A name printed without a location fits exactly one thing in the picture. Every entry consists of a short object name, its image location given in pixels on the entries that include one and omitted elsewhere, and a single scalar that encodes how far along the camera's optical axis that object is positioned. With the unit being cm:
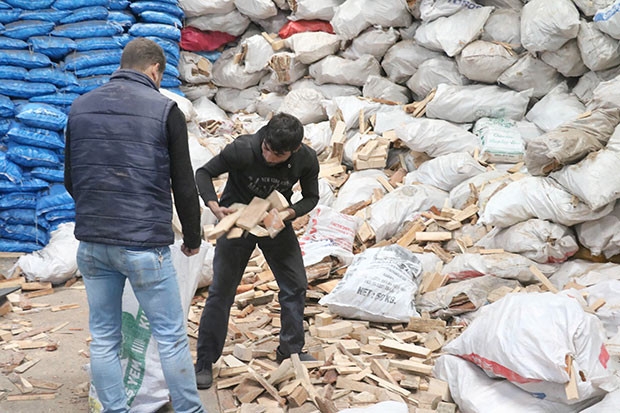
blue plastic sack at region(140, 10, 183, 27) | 738
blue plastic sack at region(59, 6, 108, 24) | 655
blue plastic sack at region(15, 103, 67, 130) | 593
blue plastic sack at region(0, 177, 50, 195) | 591
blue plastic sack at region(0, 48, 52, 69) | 615
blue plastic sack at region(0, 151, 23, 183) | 586
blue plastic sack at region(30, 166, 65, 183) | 600
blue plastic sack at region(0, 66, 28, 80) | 612
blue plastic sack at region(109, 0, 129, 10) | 708
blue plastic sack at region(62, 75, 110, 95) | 645
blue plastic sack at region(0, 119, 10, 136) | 605
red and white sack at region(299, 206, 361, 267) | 538
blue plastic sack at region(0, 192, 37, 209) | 594
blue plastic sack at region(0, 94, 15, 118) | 602
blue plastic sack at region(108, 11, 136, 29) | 706
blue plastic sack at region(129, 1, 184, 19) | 733
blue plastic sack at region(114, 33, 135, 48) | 686
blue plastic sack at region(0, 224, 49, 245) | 602
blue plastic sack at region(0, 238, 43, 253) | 602
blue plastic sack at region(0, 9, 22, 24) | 622
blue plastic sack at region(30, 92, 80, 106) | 624
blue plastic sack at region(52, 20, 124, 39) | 652
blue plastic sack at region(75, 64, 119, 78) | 654
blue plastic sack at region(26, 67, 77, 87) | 626
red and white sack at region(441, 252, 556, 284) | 475
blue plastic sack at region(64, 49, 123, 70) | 649
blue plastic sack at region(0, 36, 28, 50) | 619
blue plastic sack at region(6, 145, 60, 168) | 589
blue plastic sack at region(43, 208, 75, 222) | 606
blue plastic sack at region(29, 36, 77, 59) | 633
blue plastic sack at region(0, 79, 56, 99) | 612
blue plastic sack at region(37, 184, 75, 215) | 604
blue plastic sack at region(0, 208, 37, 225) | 600
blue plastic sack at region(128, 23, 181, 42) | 725
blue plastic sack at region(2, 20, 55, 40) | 624
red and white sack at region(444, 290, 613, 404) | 301
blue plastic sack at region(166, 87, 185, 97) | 792
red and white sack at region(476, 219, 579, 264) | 479
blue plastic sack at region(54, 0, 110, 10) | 648
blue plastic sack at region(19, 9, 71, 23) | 635
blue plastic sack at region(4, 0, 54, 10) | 628
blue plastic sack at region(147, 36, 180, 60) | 743
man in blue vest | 274
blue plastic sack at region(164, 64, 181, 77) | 759
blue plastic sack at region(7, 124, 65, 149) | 591
